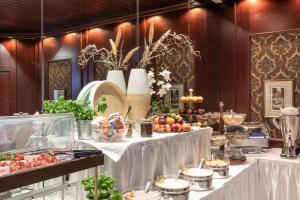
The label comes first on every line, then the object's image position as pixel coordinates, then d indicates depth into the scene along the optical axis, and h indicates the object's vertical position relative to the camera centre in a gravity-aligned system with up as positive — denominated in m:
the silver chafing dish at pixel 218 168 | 2.09 -0.46
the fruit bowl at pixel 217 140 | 2.63 -0.34
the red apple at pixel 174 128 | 1.89 -0.17
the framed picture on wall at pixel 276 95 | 3.12 +0.05
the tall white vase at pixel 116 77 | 1.88 +0.14
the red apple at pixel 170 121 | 1.91 -0.13
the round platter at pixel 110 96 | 1.56 +0.02
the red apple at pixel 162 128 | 1.86 -0.17
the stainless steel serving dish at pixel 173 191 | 1.53 -0.46
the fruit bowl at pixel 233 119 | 2.76 -0.17
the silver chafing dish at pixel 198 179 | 1.79 -0.46
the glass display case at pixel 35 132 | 1.01 -0.11
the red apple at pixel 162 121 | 1.91 -0.13
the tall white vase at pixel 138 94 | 1.86 +0.04
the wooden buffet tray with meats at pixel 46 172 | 0.72 -0.19
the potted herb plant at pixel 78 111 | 1.36 -0.05
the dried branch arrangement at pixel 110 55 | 1.72 +0.27
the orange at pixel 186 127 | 1.93 -0.17
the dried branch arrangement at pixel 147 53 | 2.09 +0.32
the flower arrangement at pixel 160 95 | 2.16 +0.03
